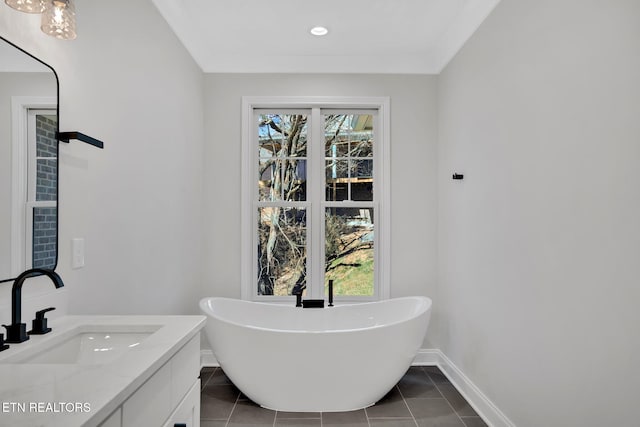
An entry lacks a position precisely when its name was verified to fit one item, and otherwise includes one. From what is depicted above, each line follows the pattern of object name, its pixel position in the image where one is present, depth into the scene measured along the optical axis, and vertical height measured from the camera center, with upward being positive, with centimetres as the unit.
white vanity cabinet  93 -49
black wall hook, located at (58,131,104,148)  153 +33
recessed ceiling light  294 +141
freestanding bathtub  239 -87
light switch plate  162 -13
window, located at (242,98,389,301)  349 +18
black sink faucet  116 -27
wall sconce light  135 +72
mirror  123 +19
